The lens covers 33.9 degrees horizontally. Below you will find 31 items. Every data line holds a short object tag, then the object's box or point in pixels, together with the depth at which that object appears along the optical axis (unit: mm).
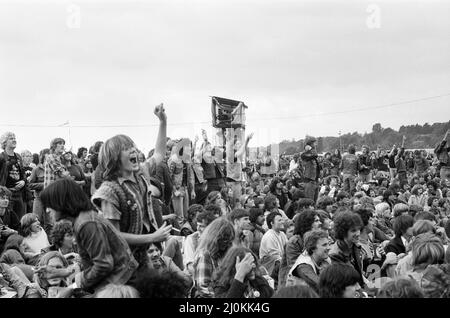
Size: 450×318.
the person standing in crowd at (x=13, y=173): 10750
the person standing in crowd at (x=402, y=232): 8847
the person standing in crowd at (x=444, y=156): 22812
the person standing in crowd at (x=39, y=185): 10852
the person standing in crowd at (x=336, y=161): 25953
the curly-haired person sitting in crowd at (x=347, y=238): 7129
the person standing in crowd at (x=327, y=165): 25277
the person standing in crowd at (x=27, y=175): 11461
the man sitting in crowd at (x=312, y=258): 6457
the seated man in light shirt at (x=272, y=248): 8906
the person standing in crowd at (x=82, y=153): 15008
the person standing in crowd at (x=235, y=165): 15359
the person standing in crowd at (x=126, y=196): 4828
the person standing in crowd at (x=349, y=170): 19672
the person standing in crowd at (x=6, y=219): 8899
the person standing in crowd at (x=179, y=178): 12688
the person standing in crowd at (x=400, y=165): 23223
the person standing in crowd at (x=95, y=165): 5889
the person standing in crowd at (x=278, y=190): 15262
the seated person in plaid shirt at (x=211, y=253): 6223
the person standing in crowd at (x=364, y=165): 20609
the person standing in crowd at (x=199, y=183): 14000
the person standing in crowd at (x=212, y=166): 14586
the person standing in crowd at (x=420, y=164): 26906
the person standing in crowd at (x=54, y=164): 10969
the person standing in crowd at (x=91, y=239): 4355
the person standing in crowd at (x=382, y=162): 25314
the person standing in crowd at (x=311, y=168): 16719
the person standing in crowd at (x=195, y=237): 8000
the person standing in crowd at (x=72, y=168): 11502
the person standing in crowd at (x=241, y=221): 8323
